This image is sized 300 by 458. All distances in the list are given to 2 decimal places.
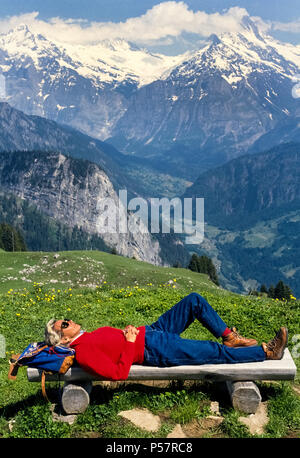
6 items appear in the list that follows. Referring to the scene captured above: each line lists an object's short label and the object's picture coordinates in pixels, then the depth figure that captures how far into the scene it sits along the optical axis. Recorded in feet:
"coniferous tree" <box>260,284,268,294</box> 339.07
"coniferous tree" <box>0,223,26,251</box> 365.20
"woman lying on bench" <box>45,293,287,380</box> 27.50
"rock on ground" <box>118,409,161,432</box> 26.71
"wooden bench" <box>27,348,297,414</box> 27.71
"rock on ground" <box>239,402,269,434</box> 26.21
